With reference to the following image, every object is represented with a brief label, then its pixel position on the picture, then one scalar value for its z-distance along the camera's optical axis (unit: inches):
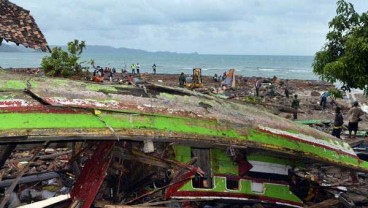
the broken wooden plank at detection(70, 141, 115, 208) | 215.8
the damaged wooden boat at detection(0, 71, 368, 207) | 199.9
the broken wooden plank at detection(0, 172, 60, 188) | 253.3
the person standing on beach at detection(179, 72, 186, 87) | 1246.9
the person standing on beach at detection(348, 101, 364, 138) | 560.7
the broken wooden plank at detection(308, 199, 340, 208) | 299.0
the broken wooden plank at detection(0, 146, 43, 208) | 200.8
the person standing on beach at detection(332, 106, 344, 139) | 536.4
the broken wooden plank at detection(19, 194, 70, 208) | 205.5
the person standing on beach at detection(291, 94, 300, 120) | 778.8
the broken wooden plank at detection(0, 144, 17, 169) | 213.6
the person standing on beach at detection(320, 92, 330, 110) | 975.0
